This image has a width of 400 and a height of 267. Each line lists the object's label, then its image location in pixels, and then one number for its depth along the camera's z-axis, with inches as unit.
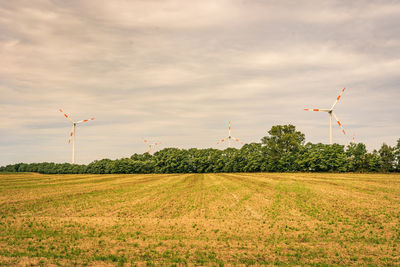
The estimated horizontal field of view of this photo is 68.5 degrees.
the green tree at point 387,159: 4212.6
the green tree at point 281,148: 5216.5
